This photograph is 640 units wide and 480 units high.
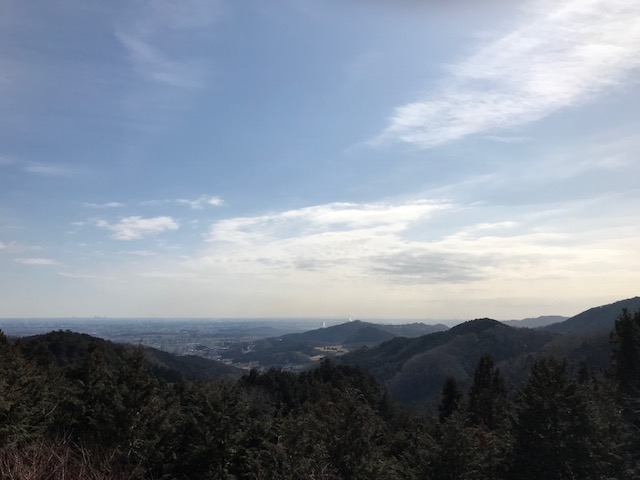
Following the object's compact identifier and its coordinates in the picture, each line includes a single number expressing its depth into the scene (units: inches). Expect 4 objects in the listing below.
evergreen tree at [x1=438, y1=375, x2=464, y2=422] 1568.7
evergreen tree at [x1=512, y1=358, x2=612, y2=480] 565.6
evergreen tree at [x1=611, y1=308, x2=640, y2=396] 1237.1
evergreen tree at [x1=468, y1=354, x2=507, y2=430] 1390.3
